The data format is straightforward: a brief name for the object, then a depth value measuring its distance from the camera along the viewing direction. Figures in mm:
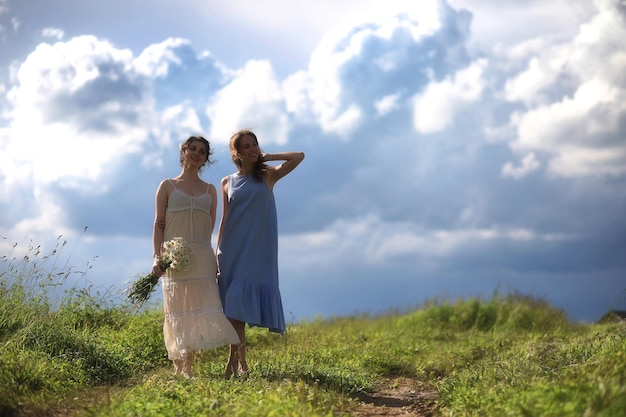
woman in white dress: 8062
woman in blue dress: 8281
